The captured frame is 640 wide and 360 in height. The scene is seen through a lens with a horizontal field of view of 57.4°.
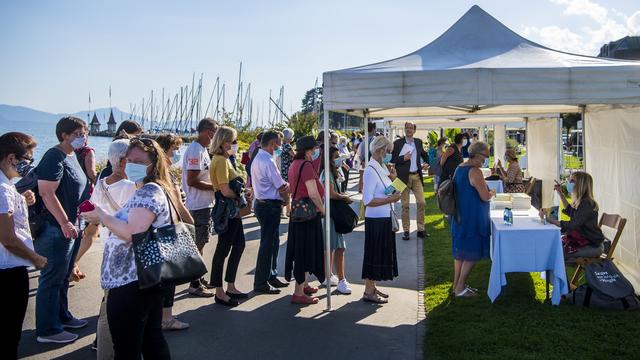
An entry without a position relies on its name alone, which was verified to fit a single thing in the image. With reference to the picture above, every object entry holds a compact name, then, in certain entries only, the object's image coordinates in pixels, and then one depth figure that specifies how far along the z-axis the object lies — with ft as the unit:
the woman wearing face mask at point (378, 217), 19.85
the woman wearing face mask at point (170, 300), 17.87
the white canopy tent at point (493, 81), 17.81
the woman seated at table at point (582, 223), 20.84
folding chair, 20.30
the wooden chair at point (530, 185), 41.33
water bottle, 20.35
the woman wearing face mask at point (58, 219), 16.37
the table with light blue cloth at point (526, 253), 19.61
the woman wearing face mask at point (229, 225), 20.04
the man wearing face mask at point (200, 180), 20.54
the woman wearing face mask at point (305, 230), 20.27
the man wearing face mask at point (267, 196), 21.16
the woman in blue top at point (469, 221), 20.40
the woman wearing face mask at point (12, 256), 12.58
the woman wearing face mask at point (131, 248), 10.69
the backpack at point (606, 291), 19.27
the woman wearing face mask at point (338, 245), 22.24
